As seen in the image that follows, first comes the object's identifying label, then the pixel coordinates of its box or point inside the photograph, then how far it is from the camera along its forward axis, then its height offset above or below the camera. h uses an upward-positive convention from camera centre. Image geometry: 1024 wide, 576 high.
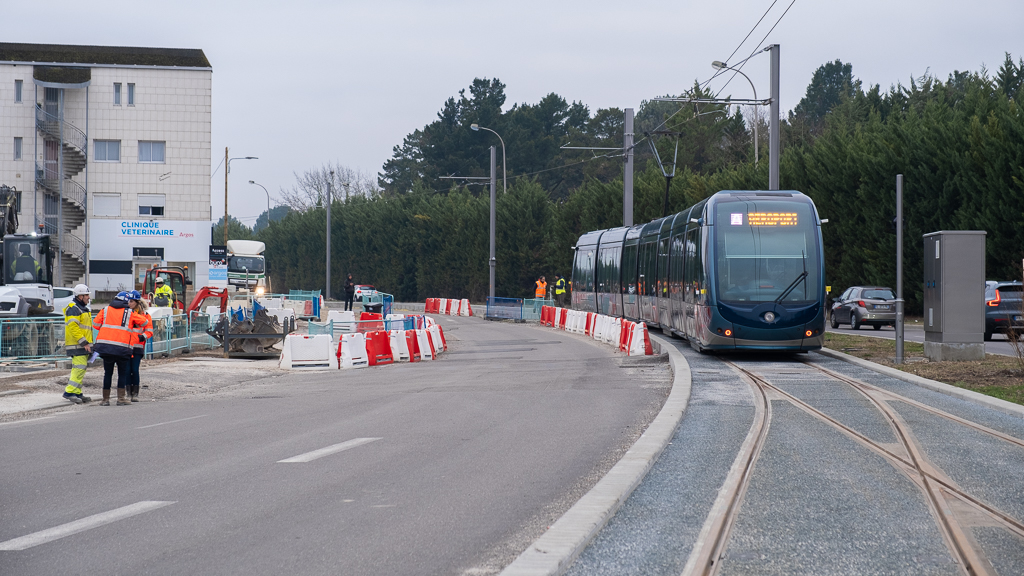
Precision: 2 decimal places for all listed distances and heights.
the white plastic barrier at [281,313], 36.96 -1.08
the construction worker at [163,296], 35.09 -0.49
